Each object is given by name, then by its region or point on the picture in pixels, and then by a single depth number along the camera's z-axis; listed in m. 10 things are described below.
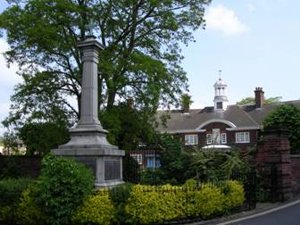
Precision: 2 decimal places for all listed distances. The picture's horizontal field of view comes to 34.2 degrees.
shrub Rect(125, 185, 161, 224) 11.88
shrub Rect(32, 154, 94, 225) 11.73
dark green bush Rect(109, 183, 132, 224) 11.99
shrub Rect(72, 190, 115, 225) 11.84
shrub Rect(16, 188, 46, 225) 12.33
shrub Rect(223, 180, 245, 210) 13.72
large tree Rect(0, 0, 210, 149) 22.52
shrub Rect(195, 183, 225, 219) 12.69
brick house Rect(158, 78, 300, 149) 61.75
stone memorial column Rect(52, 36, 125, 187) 12.92
